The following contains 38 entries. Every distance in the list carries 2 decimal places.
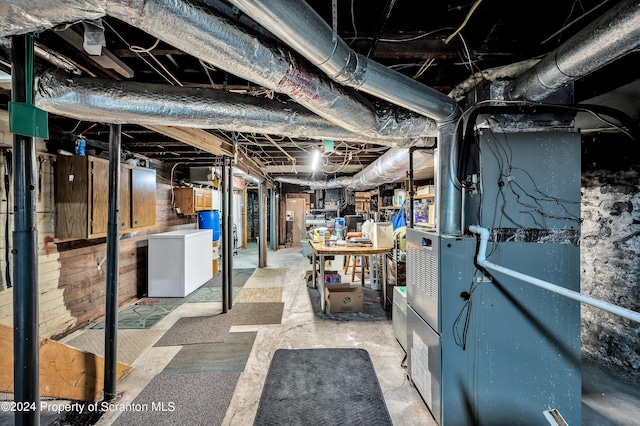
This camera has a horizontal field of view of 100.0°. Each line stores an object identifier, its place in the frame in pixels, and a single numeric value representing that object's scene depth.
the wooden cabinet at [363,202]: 7.72
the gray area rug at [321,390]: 1.79
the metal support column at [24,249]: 1.16
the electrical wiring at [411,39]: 1.50
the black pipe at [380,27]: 1.24
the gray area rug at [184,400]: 1.77
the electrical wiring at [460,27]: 1.20
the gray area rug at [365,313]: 3.30
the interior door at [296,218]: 9.23
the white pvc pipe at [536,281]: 0.83
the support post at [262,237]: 5.97
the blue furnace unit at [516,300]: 1.60
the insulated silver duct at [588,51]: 0.99
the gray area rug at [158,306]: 3.18
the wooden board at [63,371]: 1.62
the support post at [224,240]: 3.45
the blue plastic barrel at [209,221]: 5.36
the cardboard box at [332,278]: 4.10
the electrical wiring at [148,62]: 1.39
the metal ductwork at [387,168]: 2.95
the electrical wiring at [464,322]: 1.62
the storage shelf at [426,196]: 4.51
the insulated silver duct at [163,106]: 1.46
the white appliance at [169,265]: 4.01
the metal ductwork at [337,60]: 0.92
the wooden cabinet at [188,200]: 4.89
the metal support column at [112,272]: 1.90
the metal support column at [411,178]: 2.45
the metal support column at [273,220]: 8.20
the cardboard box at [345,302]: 3.43
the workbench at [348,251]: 3.43
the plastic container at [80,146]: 2.85
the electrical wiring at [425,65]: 1.72
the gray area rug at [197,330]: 2.75
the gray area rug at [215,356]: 2.31
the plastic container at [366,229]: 4.56
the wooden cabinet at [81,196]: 2.69
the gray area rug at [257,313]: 3.23
